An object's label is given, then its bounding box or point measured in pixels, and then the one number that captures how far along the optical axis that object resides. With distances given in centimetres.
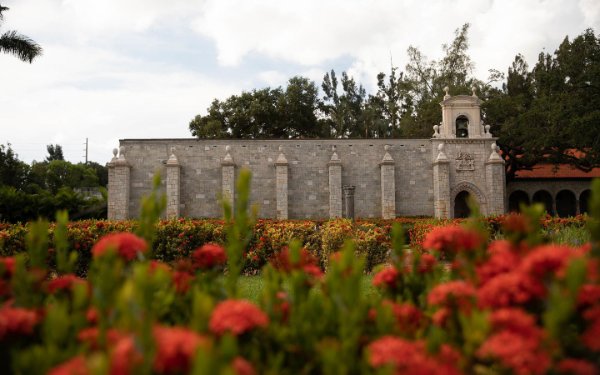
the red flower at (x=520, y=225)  245
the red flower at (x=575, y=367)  176
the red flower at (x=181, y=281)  288
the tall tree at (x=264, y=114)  4206
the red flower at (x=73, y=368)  155
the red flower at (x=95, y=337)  187
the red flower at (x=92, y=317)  239
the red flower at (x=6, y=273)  266
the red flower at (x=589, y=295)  200
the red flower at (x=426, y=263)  316
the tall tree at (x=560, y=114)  2509
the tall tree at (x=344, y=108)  4856
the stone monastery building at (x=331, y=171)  2645
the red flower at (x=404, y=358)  168
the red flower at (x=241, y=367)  161
